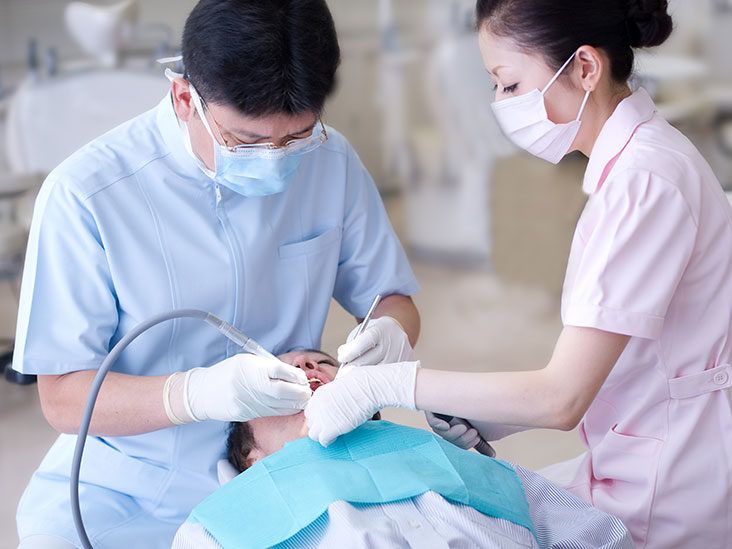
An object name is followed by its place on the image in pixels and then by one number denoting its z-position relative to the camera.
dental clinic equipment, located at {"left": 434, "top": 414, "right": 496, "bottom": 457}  1.58
